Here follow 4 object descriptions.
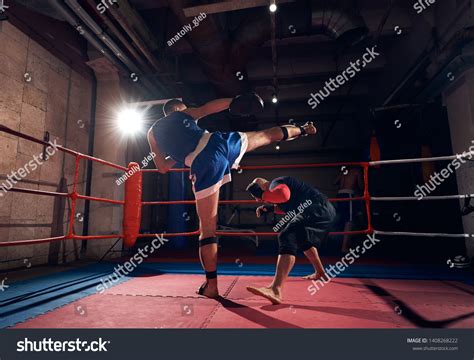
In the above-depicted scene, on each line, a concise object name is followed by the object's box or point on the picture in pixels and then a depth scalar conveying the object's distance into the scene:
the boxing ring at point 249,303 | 1.67
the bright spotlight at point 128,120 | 5.64
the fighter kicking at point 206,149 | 2.20
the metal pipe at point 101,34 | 3.72
